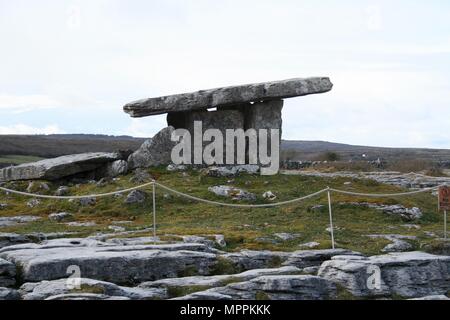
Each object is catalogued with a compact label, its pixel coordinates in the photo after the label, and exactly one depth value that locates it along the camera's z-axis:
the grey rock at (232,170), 30.70
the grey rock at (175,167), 31.98
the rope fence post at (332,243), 19.79
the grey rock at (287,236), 21.30
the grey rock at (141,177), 30.23
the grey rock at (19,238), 19.88
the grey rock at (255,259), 17.23
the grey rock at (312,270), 16.27
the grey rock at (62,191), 29.67
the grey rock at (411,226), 23.93
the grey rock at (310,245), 19.97
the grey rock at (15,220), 24.71
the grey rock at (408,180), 34.28
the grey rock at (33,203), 28.36
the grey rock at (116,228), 22.77
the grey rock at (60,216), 25.67
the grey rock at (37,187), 30.97
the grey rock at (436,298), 13.83
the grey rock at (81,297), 12.71
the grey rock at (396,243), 20.09
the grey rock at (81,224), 24.22
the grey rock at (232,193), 27.47
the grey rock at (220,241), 19.92
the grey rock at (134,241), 19.00
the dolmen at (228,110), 32.72
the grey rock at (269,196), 27.64
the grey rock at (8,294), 13.42
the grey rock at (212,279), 14.82
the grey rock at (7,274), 14.94
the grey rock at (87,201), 27.47
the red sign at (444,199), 22.06
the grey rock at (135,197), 27.01
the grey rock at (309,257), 17.67
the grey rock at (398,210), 25.63
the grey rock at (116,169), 32.47
